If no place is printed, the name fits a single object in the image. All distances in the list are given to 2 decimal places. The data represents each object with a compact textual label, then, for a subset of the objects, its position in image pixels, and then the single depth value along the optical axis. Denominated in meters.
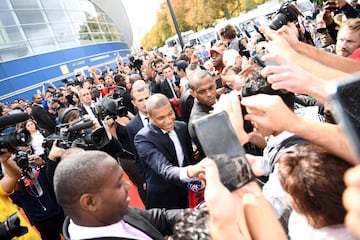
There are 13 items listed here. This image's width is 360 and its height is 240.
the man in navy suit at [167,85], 5.40
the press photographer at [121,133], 3.58
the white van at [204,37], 21.53
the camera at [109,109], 3.56
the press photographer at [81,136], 2.72
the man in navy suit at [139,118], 3.35
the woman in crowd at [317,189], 0.95
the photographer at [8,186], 2.38
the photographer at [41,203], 3.17
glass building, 17.67
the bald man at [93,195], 1.38
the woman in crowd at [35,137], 4.47
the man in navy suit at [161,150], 2.45
